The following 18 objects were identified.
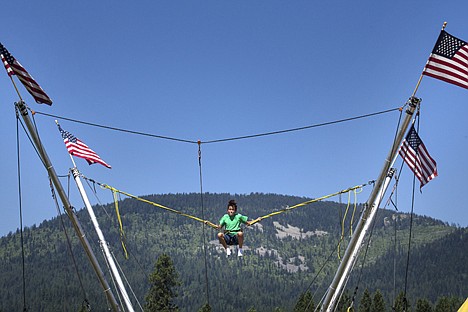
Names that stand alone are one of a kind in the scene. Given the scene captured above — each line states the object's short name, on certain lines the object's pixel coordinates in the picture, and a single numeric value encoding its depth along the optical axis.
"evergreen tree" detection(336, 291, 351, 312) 115.34
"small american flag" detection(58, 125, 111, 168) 26.61
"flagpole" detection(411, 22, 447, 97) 19.97
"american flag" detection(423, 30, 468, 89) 20.08
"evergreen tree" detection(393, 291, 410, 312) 133.00
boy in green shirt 24.83
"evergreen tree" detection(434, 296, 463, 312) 135.66
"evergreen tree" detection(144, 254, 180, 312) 87.81
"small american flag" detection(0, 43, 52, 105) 20.31
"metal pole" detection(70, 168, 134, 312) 23.36
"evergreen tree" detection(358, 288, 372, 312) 132.10
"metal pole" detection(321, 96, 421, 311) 21.78
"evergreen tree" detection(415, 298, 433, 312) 126.79
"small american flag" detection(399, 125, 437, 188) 26.11
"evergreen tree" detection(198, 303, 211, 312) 81.85
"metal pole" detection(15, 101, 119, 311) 20.42
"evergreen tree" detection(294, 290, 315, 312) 105.49
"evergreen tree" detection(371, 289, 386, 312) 129.62
